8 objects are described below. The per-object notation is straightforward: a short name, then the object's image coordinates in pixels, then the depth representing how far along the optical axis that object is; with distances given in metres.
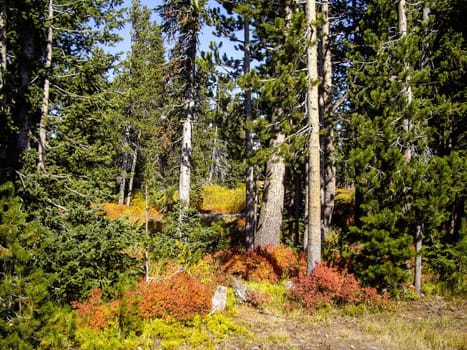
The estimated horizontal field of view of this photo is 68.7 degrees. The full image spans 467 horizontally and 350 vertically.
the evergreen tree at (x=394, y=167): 8.16
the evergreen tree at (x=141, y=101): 25.92
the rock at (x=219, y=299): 7.69
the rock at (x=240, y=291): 8.61
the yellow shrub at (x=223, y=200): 21.42
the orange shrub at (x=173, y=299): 6.90
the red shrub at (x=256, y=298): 8.45
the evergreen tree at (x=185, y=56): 13.15
